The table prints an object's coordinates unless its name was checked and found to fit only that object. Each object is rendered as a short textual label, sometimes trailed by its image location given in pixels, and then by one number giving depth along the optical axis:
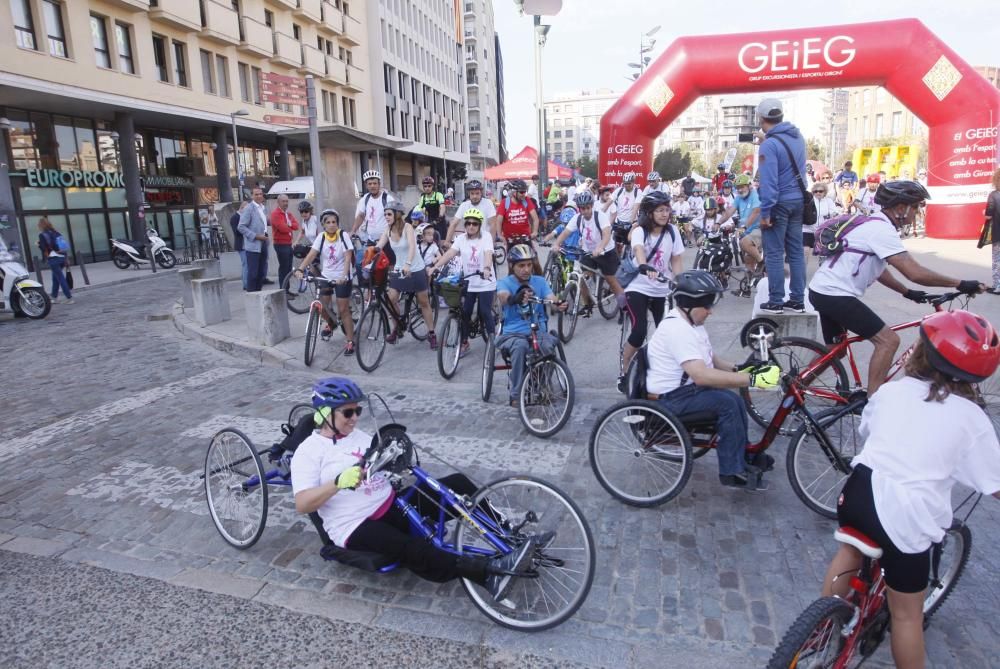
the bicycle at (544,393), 5.52
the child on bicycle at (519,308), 5.73
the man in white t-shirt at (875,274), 4.43
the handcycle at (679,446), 3.88
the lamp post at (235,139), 27.00
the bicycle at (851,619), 2.26
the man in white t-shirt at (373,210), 9.60
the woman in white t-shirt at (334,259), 8.07
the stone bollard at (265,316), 9.05
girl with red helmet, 2.21
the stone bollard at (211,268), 12.66
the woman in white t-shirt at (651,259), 5.99
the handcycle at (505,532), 3.13
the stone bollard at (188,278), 11.73
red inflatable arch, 14.34
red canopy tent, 28.69
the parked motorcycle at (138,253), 21.00
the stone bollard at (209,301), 10.71
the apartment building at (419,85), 49.38
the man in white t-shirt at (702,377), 3.93
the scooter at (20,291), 12.33
